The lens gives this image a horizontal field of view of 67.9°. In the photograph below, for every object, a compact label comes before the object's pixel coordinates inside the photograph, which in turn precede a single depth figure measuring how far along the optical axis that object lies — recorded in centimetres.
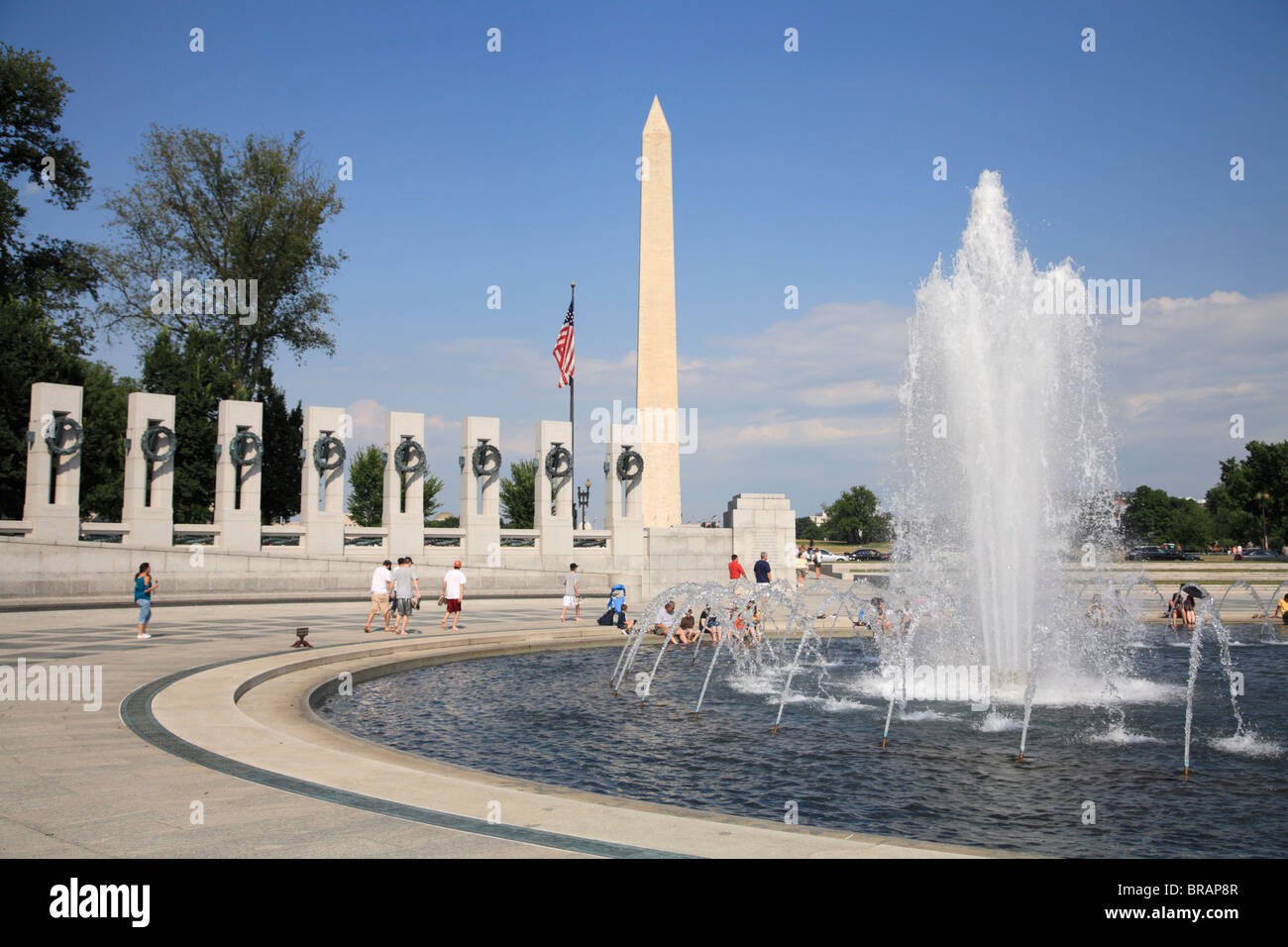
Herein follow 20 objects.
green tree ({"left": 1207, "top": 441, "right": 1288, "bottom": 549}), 8444
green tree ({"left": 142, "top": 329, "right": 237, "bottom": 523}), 3900
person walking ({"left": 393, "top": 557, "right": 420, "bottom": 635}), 1966
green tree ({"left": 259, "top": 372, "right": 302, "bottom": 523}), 4297
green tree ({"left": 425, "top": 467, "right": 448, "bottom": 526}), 6391
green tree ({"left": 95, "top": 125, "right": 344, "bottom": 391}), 4422
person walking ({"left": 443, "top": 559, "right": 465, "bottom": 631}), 2083
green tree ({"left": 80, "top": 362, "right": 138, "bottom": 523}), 4300
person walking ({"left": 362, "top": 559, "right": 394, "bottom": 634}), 2011
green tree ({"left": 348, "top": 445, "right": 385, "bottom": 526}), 6059
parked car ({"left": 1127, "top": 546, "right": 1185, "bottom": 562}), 7400
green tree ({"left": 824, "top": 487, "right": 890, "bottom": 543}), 14350
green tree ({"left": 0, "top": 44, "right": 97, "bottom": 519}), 3591
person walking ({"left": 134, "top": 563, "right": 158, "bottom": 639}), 1788
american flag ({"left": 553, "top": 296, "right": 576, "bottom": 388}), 3641
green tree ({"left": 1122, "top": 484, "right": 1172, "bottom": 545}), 11381
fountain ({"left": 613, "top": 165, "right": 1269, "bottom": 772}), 1522
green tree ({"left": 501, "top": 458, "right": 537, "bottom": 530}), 6419
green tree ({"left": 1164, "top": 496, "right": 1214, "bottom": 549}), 11512
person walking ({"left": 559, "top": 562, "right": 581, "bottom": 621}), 2373
